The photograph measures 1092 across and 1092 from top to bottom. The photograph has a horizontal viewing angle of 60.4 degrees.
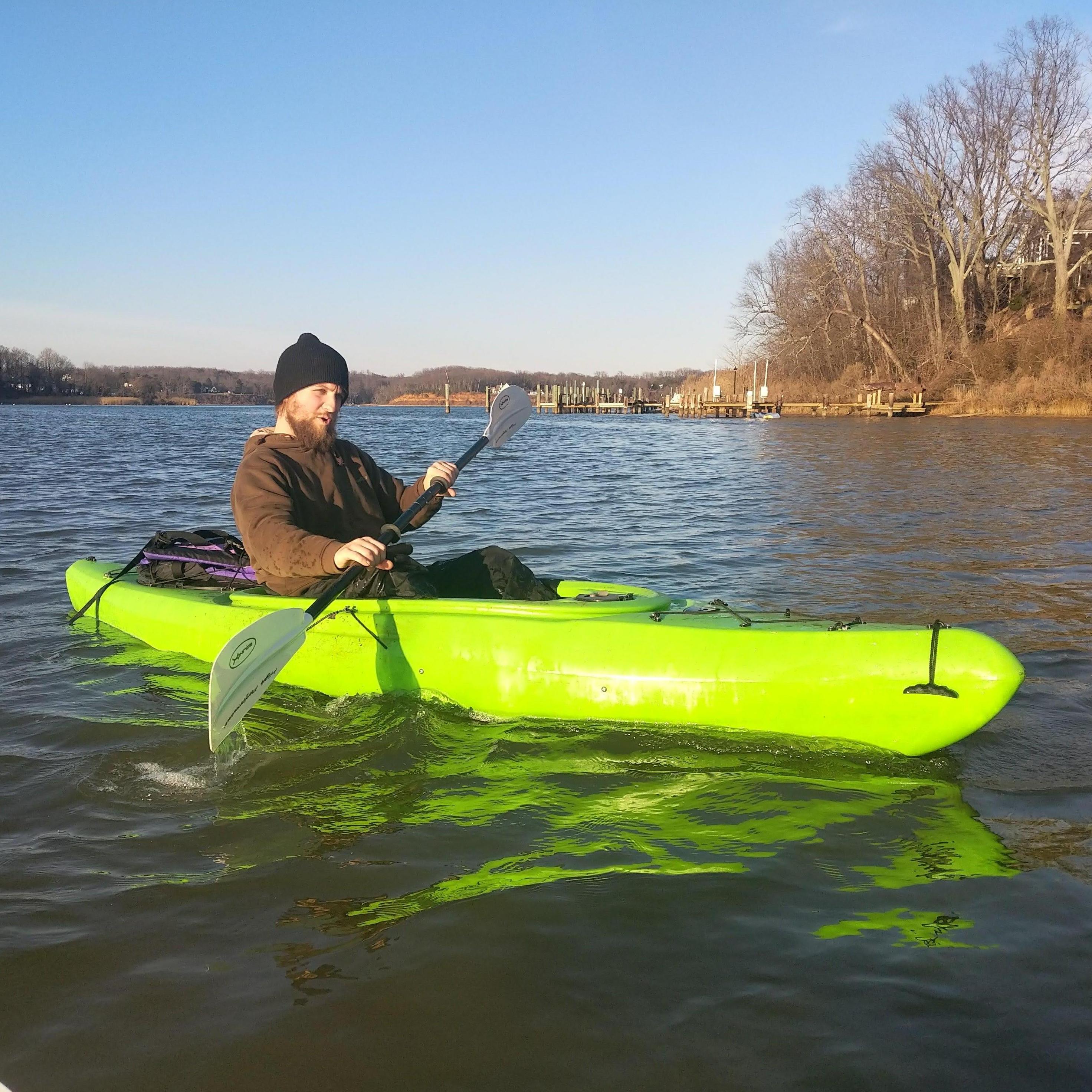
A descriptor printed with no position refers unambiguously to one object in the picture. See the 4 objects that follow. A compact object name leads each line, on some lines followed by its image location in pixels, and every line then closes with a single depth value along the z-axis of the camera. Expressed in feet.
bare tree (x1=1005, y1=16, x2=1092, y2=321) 100.01
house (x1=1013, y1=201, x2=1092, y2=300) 107.65
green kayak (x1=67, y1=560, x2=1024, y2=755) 10.64
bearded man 12.60
